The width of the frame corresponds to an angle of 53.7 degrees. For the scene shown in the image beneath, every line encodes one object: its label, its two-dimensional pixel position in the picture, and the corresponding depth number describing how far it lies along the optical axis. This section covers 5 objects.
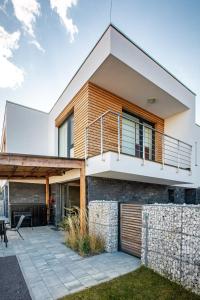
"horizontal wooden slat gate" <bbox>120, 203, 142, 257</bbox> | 5.01
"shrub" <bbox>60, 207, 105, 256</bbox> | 5.39
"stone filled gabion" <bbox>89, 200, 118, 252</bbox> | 5.52
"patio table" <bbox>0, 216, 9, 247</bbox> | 6.41
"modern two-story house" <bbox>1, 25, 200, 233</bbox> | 6.64
